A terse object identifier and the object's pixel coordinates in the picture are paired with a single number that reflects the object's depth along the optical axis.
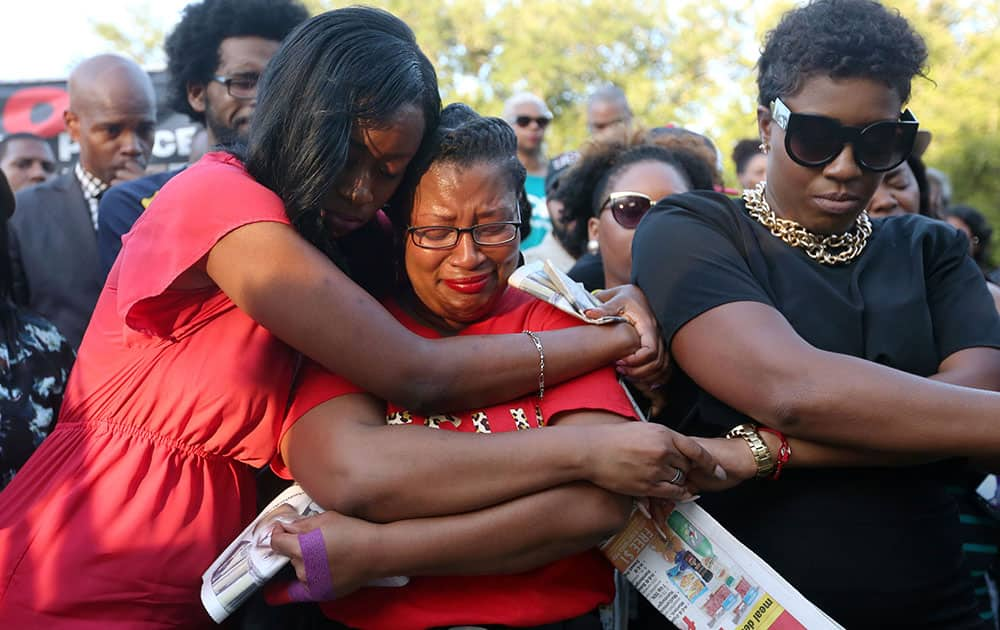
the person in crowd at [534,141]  7.41
